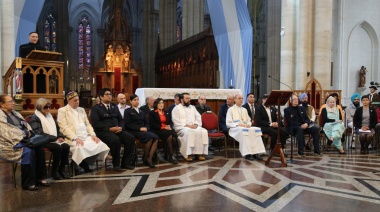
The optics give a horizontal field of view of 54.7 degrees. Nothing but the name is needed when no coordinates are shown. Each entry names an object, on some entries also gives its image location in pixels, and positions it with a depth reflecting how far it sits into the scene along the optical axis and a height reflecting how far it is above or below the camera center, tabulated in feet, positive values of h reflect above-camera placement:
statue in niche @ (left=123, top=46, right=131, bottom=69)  68.08 +7.87
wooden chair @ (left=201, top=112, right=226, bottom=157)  25.40 -1.43
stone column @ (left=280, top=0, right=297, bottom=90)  42.06 +6.17
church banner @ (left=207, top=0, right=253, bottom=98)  35.70 +5.93
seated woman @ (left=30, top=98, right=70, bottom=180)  17.56 -1.64
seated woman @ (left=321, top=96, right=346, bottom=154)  26.25 -1.56
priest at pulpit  23.30 +3.32
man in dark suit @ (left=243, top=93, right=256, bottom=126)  26.43 -0.35
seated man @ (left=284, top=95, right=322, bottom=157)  25.27 -1.58
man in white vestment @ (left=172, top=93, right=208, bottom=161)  22.98 -1.85
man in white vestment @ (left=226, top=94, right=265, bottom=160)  23.43 -1.99
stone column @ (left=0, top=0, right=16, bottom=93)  30.12 +5.41
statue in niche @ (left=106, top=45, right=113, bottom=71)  67.10 +7.76
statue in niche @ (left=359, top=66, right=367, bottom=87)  49.97 +3.68
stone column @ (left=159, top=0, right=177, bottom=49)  73.36 +15.48
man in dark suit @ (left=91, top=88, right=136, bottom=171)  20.10 -1.68
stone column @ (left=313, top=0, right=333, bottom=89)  39.50 +6.76
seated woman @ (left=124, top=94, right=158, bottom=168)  21.56 -1.65
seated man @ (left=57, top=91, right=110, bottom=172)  18.40 -1.83
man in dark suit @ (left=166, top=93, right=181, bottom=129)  24.87 -0.62
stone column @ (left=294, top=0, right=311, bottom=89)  40.27 +6.36
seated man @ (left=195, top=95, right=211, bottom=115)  27.58 -0.39
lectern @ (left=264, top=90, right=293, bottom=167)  20.86 +0.08
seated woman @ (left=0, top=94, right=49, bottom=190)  15.61 -2.15
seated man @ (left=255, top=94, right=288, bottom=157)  24.36 -1.60
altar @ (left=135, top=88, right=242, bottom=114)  31.22 +0.61
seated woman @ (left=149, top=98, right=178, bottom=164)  22.69 -1.66
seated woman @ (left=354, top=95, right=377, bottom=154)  26.81 -1.50
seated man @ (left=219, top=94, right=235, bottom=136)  26.34 -0.69
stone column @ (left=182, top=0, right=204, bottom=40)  59.21 +13.58
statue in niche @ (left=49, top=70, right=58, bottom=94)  24.82 +1.21
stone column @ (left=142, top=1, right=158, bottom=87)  79.87 +13.63
